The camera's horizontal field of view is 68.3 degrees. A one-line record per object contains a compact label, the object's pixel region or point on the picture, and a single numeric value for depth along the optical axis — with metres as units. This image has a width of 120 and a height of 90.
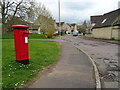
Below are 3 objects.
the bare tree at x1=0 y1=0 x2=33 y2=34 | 19.65
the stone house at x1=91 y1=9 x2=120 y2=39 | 17.92
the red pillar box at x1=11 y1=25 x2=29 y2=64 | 3.73
